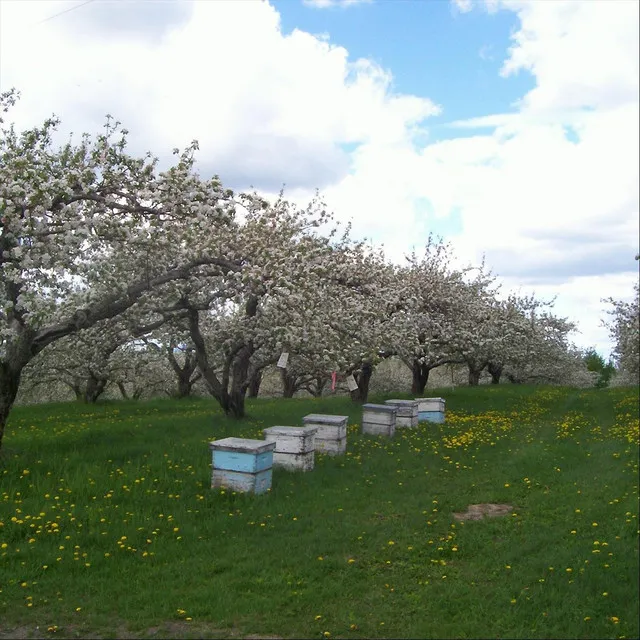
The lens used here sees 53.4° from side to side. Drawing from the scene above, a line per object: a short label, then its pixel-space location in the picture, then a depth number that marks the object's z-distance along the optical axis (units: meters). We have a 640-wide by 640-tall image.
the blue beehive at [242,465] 11.05
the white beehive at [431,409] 21.31
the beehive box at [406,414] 20.03
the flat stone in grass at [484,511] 10.41
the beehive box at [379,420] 17.88
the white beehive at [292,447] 12.88
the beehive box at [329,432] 14.97
